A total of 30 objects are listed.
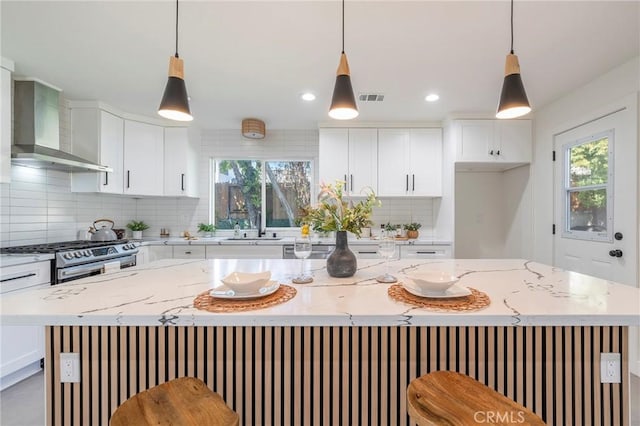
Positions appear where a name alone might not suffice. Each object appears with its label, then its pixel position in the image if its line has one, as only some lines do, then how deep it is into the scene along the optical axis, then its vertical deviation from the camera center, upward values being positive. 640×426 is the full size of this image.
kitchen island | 1.15 -0.62
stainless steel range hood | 2.40 +0.77
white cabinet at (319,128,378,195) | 3.67 +0.73
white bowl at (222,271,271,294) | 1.15 -0.30
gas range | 2.31 -0.40
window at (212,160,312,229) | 4.16 +0.30
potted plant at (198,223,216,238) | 3.96 -0.24
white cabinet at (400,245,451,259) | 3.40 -0.48
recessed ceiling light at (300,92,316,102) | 2.86 +1.20
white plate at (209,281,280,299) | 1.15 -0.34
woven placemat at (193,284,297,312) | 1.06 -0.36
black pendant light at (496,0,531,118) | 1.41 +0.61
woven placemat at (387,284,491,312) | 1.08 -0.36
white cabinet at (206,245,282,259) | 3.45 -0.49
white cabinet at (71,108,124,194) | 3.09 +0.76
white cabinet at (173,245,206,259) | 3.48 -0.49
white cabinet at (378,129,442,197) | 3.65 +0.66
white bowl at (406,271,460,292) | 1.15 -0.29
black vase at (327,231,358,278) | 1.53 -0.27
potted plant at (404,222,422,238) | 3.75 -0.22
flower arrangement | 1.50 -0.02
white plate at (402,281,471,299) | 1.17 -0.34
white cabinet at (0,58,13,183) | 2.25 +0.75
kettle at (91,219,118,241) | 3.06 -0.26
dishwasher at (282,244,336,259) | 3.40 -0.47
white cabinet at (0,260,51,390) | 2.04 -0.98
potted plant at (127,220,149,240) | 3.80 -0.22
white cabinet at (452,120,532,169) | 3.32 +0.84
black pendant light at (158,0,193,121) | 1.41 +0.60
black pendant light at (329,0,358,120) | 1.45 +0.62
